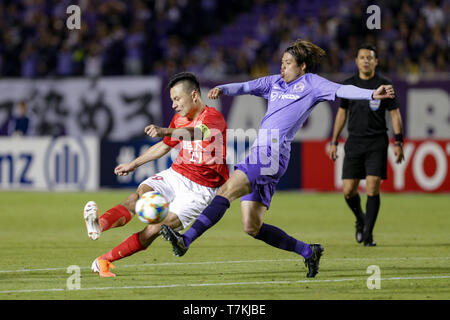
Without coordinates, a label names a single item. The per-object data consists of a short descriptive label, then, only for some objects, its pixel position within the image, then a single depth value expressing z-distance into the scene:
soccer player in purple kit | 14.46
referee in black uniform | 20.37
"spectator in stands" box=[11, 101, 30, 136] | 42.87
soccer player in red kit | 14.79
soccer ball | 14.19
